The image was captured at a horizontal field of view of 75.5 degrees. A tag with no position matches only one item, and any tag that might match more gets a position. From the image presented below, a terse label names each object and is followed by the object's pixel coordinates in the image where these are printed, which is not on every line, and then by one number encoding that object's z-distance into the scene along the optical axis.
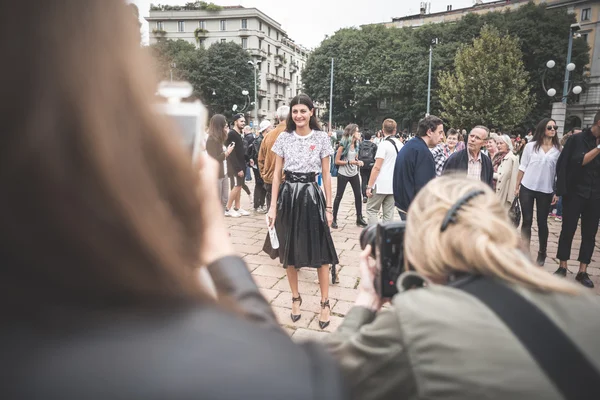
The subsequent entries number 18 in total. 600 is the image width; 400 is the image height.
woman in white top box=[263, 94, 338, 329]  3.47
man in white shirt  5.66
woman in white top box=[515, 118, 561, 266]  5.19
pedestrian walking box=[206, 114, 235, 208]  6.90
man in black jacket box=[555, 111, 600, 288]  4.55
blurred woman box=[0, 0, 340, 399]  0.44
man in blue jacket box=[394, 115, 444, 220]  4.02
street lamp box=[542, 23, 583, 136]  15.05
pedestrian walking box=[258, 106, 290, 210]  5.88
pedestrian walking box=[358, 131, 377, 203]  8.61
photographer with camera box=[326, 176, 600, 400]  0.75
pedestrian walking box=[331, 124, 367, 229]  7.36
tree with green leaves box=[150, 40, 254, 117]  51.19
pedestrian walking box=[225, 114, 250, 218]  7.76
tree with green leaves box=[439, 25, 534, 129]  29.41
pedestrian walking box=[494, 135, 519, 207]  5.57
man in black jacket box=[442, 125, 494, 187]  5.03
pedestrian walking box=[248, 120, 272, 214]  8.24
